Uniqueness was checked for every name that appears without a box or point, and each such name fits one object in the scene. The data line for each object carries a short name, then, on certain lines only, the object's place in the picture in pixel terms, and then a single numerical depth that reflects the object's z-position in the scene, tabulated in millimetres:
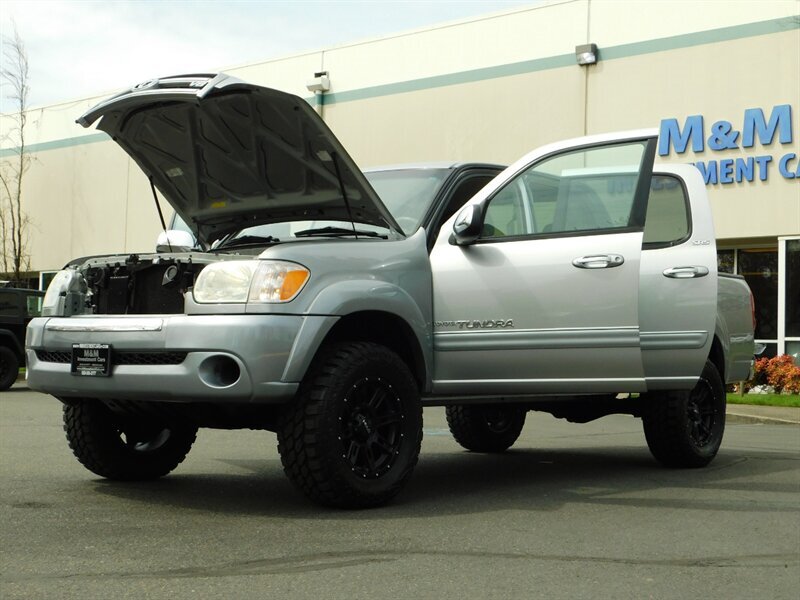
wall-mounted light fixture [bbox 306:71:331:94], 28031
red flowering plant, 19266
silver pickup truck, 5516
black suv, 18359
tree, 35781
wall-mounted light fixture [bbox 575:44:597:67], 22688
